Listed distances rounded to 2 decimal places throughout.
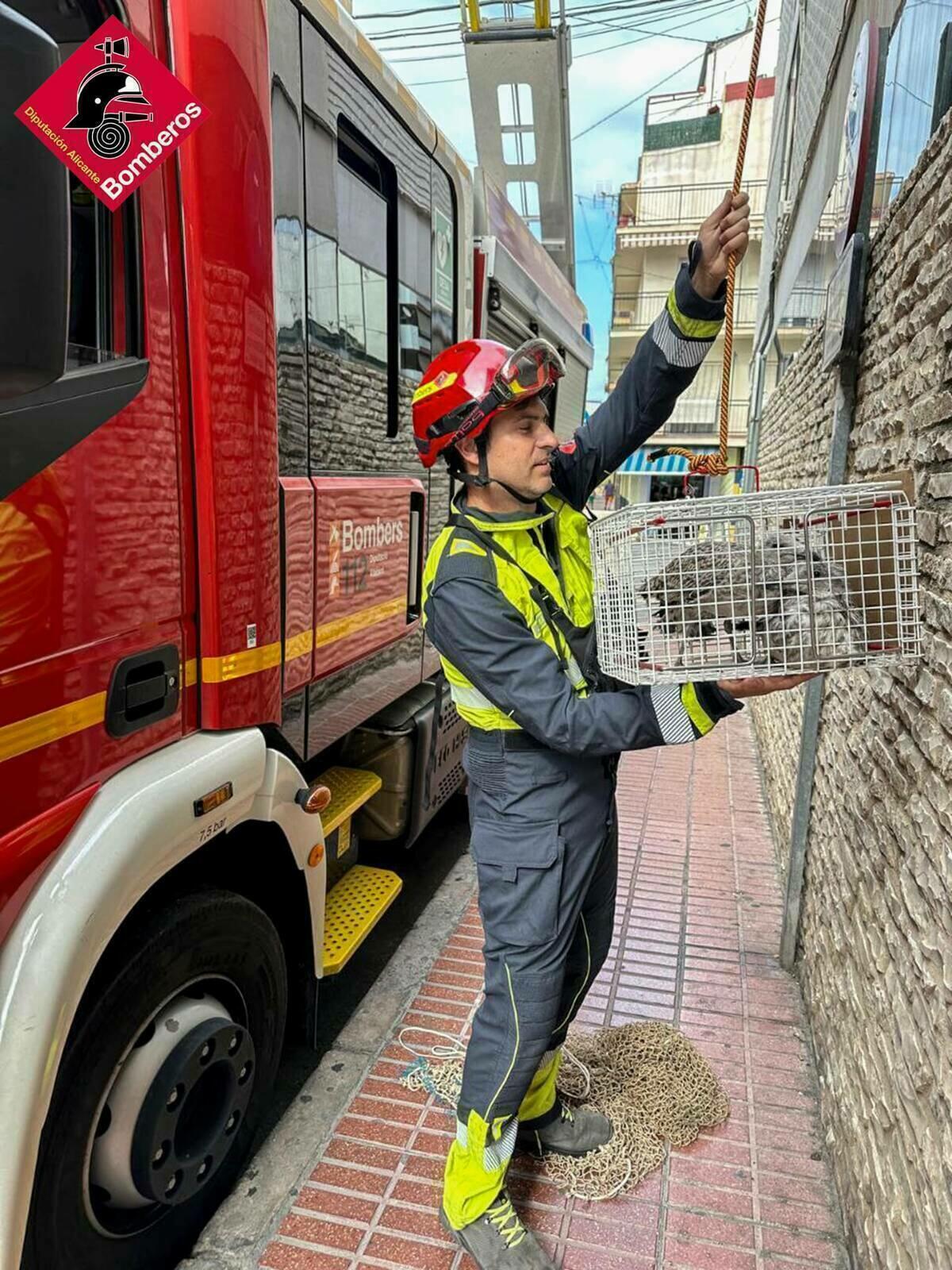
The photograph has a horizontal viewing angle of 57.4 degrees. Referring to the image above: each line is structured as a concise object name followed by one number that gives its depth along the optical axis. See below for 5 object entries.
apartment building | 26.64
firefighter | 1.90
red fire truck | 1.45
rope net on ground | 2.33
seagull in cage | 1.49
